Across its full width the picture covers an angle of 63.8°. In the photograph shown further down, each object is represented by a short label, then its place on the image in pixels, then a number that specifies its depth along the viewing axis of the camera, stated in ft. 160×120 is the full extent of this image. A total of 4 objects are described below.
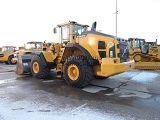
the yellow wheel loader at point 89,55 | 15.16
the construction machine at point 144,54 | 29.24
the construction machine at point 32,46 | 31.55
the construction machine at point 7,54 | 40.61
